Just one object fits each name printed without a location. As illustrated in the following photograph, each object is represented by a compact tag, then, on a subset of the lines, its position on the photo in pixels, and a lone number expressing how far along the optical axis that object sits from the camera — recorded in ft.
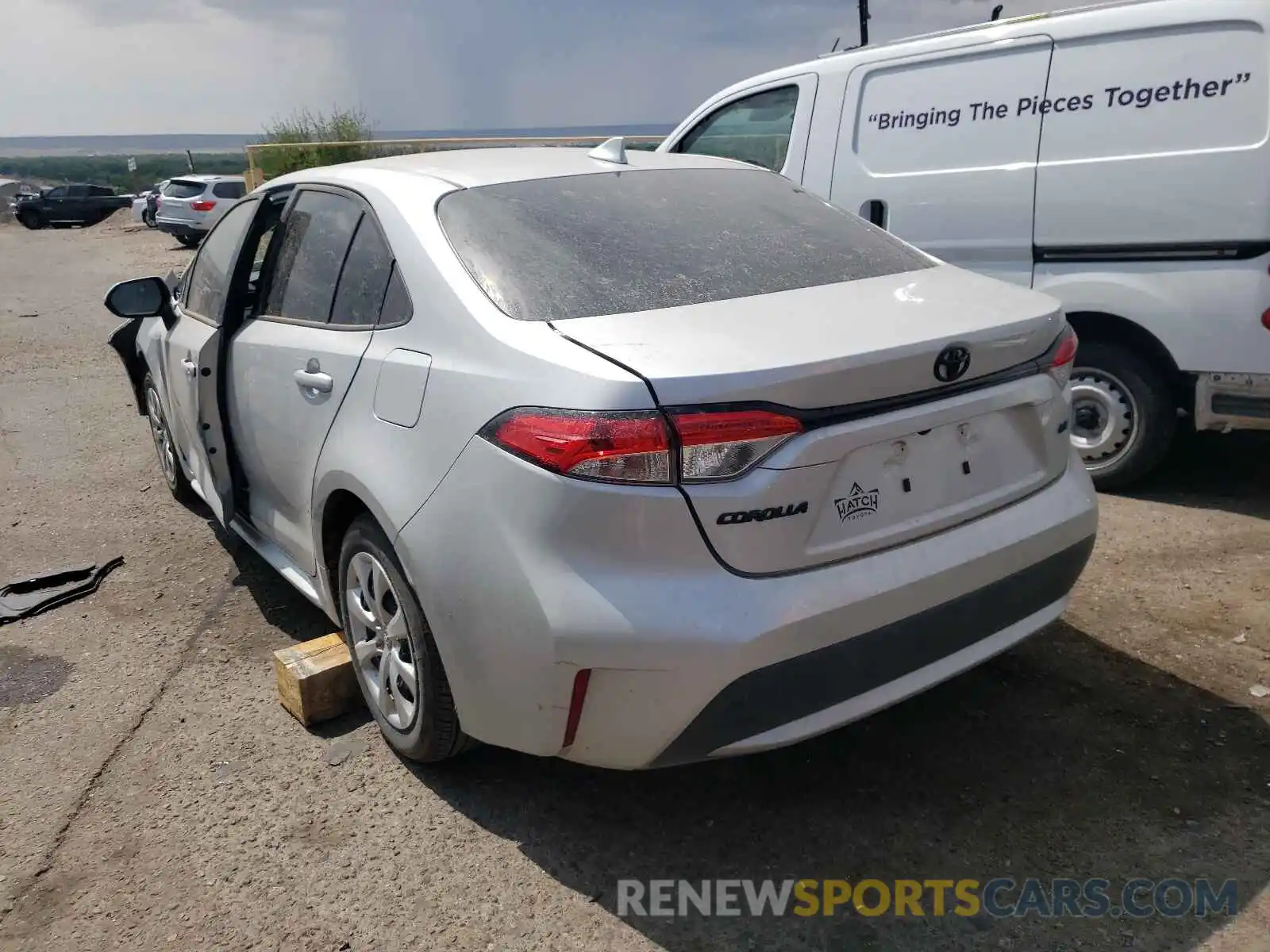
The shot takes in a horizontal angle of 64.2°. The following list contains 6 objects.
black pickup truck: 106.22
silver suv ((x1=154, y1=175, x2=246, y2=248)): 73.26
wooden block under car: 10.56
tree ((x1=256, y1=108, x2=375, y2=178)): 68.19
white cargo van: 13.93
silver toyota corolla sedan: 7.07
